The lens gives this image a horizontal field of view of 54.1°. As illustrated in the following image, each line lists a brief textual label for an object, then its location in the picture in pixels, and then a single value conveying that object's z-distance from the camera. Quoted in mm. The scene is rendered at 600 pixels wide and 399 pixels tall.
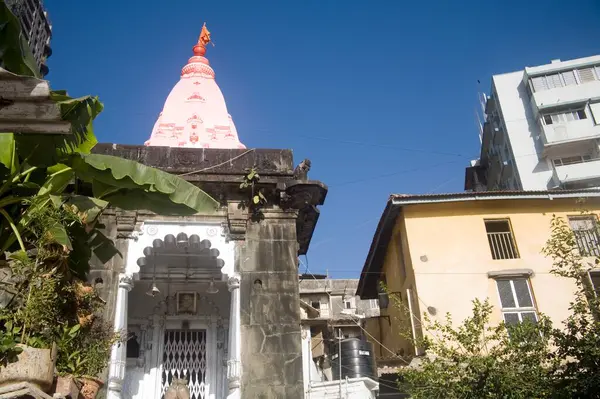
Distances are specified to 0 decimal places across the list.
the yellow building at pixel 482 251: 16672
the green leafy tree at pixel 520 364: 10914
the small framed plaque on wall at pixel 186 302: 16266
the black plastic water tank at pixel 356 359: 16859
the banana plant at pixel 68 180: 7273
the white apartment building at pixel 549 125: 33469
